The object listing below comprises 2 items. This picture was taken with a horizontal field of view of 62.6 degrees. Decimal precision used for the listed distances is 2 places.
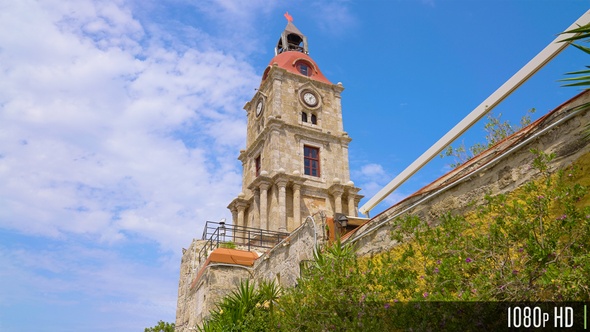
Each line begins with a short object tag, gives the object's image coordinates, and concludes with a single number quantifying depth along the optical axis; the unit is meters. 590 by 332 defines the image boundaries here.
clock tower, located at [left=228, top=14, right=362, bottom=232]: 26.17
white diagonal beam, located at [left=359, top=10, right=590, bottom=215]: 7.79
